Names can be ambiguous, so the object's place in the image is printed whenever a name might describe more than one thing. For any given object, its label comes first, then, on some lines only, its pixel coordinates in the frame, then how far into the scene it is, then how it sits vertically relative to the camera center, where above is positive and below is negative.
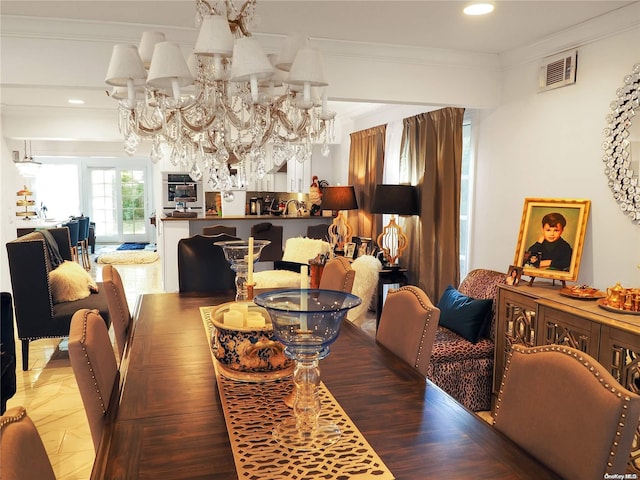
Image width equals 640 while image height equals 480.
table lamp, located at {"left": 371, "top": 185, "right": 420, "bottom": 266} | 4.87 +0.00
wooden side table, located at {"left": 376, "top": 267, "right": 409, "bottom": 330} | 4.99 -0.76
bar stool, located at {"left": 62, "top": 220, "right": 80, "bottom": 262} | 8.36 -0.64
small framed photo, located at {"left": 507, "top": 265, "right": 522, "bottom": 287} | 3.27 -0.48
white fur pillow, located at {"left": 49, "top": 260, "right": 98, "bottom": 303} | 4.26 -0.77
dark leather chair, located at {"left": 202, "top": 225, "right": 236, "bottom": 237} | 6.38 -0.42
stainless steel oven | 9.22 +0.09
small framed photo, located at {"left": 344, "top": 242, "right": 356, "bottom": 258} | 5.32 -0.54
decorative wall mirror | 2.84 +0.33
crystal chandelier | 1.90 +0.45
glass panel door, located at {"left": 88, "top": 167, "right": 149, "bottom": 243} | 13.56 -0.21
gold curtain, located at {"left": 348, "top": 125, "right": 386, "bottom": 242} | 5.97 +0.33
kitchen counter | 6.36 -0.42
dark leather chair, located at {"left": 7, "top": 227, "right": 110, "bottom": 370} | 3.90 -0.80
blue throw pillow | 3.39 -0.79
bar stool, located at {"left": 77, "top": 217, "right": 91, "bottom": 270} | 9.23 -0.84
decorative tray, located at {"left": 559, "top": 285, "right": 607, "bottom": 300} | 2.85 -0.52
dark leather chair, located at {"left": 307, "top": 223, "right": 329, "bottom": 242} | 7.18 -0.46
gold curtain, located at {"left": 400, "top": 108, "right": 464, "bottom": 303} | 4.49 +0.04
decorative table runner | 1.19 -0.64
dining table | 1.20 -0.64
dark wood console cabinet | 2.36 -0.68
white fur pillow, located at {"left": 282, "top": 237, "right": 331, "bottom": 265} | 5.10 -0.53
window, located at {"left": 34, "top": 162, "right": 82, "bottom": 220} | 13.08 +0.17
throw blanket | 4.71 -0.53
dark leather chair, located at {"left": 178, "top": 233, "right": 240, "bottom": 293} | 3.75 -0.53
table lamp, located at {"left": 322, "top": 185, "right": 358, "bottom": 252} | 6.01 -0.01
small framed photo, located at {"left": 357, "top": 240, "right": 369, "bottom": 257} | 5.32 -0.52
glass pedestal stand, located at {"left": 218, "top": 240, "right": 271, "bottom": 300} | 2.66 -0.33
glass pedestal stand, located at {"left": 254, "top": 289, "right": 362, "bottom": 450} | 1.32 -0.45
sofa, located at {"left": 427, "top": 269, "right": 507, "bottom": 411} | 3.20 -0.97
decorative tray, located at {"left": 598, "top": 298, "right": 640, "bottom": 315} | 2.53 -0.54
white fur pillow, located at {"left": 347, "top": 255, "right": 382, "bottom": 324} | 4.07 -0.69
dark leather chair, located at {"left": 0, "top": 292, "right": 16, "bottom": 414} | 2.68 -0.83
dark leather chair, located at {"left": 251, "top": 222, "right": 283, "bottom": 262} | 6.83 -0.53
